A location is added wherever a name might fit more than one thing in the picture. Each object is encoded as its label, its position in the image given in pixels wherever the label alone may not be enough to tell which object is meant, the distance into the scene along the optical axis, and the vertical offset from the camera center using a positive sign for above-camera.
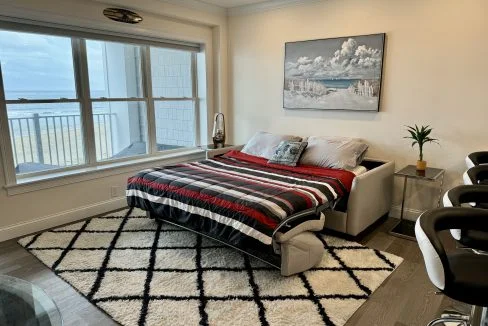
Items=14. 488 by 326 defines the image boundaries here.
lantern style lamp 4.55 -0.42
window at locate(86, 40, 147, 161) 3.82 +0.00
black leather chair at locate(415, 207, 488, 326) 1.20 -0.61
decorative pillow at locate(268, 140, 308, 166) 3.68 -0.58
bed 2.37 -0.79
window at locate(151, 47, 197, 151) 4.45 +0.02
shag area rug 2.07 -1.27
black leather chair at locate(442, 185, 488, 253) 1.58 -0.48
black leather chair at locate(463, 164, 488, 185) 1.96 -0.43
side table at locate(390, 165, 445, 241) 3.10 -0.70
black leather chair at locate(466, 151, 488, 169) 2.48 -0.42
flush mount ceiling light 3.50 +0.87
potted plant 3.21 -0.37
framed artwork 3.59 +0.29
